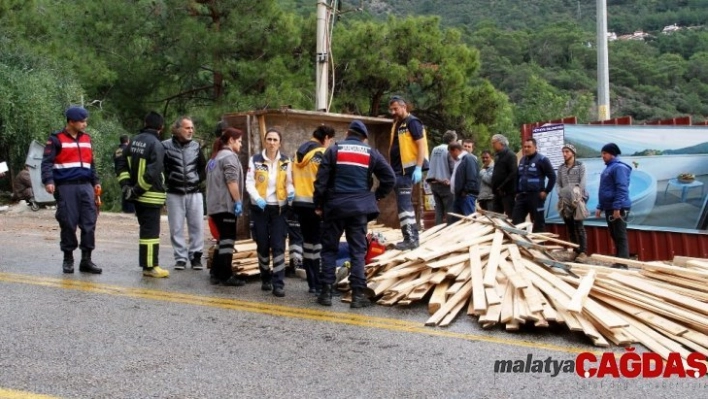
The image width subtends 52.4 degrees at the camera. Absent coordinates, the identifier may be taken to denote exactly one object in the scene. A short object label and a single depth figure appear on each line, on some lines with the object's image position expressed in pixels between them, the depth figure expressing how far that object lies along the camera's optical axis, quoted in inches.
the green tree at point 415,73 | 917.8
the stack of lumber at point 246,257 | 340.2
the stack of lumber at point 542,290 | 234.8
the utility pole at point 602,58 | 687.1
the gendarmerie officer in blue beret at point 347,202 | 289.3
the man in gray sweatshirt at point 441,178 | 467.2
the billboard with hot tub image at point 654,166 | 463.5
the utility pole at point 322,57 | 591.2
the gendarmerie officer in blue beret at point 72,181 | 338.0
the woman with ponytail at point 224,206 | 331.0
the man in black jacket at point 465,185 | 437.4
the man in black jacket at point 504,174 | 461.7
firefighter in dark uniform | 337.4
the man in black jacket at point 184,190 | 362.0
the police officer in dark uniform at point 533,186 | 447.2
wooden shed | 432.1
